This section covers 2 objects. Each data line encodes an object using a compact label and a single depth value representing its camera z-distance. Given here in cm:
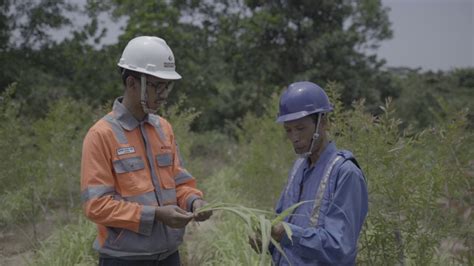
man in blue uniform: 215
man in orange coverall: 255
